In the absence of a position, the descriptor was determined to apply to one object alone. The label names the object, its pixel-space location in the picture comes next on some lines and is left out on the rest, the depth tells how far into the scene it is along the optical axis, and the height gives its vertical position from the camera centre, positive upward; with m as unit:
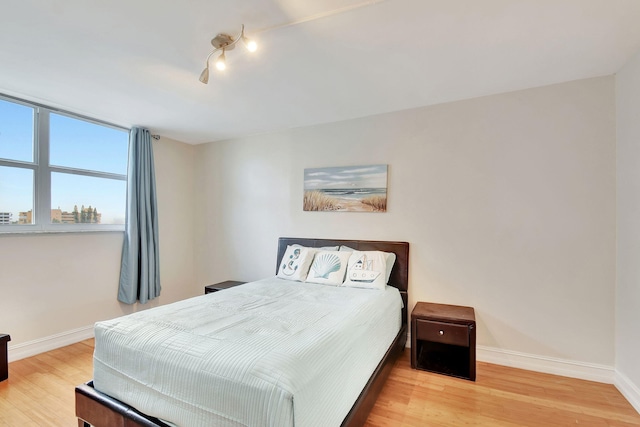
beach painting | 3.20 +0.28
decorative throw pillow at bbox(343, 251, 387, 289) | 2.81 -0.56
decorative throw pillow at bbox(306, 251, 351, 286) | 2.96 -0.57
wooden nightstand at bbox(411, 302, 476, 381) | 2.38 -1.02
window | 2.76 +0.43
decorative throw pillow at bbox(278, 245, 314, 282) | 3.16 -0.56
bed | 1.22 -0.95
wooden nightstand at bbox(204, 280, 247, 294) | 3.56 -0.92
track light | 1.85 +1.09
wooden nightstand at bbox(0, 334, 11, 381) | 2.34 -1.16
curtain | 3.56 -0.21
